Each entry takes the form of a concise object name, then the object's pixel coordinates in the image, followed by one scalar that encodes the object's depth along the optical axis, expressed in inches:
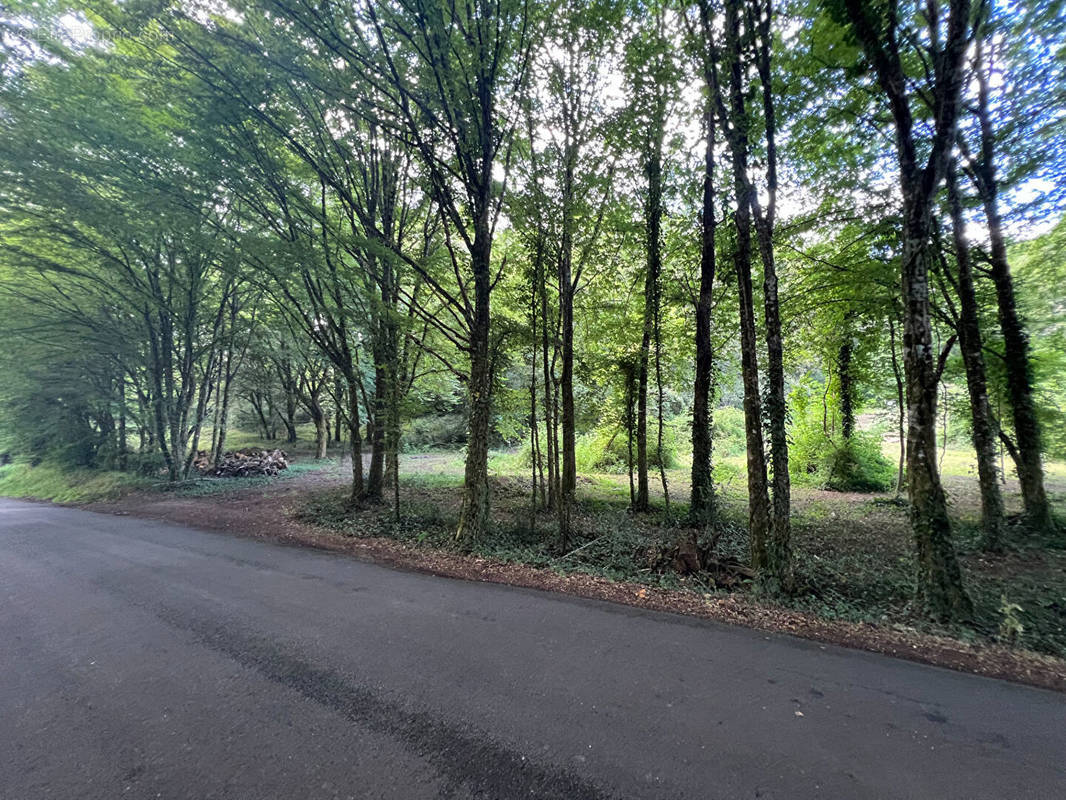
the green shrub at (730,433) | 895.7
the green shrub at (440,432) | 880.9
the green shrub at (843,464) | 526.0
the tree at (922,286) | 172.2
